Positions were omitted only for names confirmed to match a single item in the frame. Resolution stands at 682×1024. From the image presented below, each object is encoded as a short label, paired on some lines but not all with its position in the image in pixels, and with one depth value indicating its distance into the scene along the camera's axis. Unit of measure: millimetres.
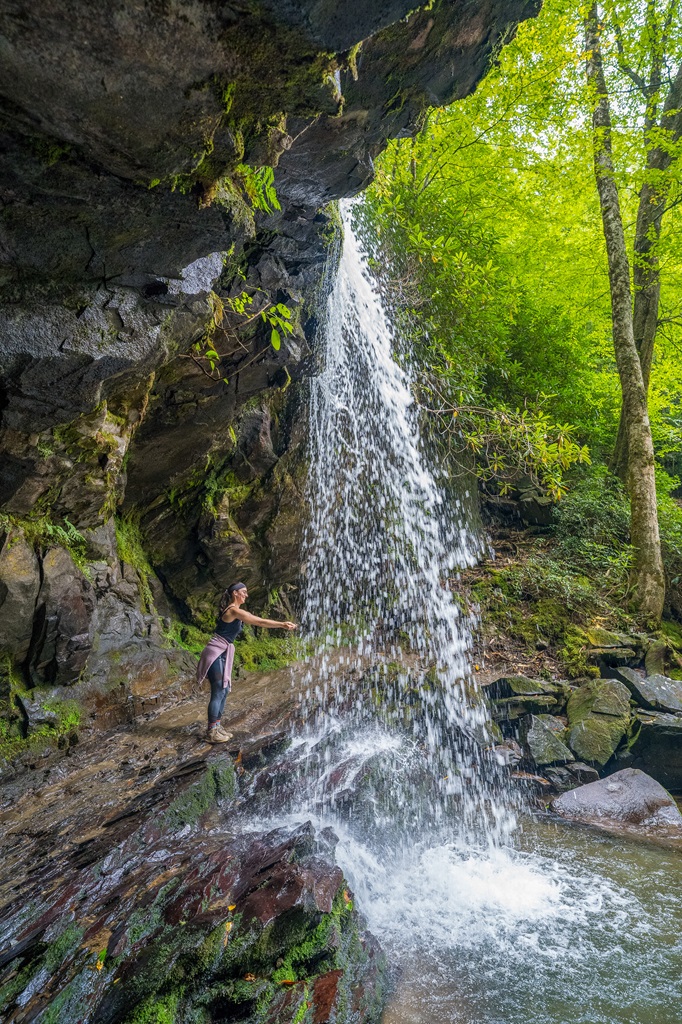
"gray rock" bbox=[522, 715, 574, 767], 6621
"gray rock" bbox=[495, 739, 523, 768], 6664
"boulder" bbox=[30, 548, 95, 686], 5656
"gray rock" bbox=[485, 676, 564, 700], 7492
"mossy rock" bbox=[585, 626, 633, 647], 8008
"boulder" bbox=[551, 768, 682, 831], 5629
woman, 5938
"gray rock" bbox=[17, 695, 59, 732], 5457
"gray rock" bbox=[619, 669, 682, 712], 6910
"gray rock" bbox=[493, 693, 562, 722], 7238
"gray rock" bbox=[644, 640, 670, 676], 7746
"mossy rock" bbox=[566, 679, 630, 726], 6875
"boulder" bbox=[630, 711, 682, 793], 6516
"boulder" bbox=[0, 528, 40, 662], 5312
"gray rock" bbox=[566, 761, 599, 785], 6387
